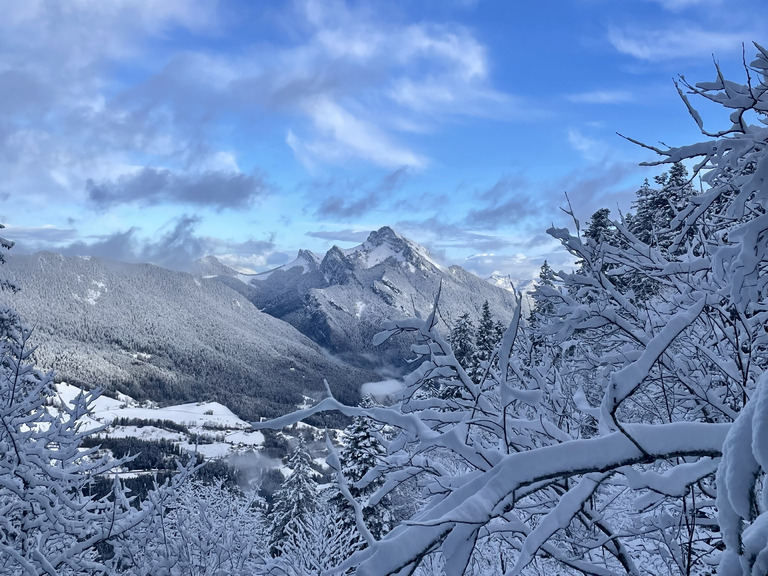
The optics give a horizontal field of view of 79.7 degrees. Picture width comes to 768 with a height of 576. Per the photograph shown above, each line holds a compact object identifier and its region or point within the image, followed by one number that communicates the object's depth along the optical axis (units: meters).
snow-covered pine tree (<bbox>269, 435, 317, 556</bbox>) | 23.84
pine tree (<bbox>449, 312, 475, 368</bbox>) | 21.87
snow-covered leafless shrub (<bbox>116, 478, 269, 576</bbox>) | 7.62
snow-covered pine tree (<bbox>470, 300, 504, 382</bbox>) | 22.49
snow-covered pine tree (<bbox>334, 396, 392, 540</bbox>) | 17.97
